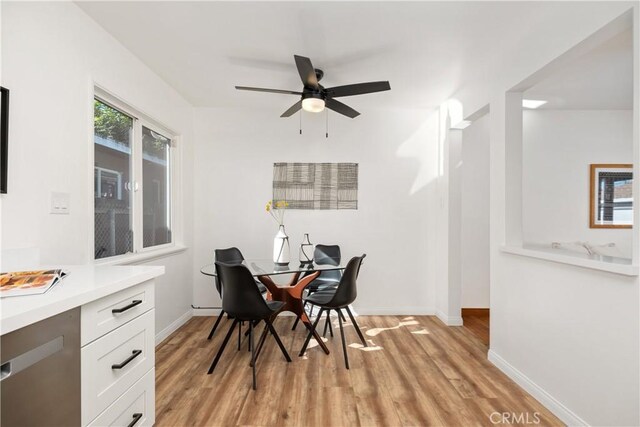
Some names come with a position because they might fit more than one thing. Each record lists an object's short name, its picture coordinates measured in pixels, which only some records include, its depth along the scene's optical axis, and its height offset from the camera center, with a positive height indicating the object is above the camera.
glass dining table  2.69 -0.70
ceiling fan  2.30 +0.98
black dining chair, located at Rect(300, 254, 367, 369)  2.51 -0.71
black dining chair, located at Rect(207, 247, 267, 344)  3.08 -0.48
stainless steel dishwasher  0.83 -0.49
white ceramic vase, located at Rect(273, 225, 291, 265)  2.80 -0.36
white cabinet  1.12 -0.62
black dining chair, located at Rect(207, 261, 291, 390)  2.17 -0.63
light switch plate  1.77 +0.05
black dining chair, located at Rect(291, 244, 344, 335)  3.22 -0.53
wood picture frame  3.78 +0.23
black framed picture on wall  1.46 +0.36
